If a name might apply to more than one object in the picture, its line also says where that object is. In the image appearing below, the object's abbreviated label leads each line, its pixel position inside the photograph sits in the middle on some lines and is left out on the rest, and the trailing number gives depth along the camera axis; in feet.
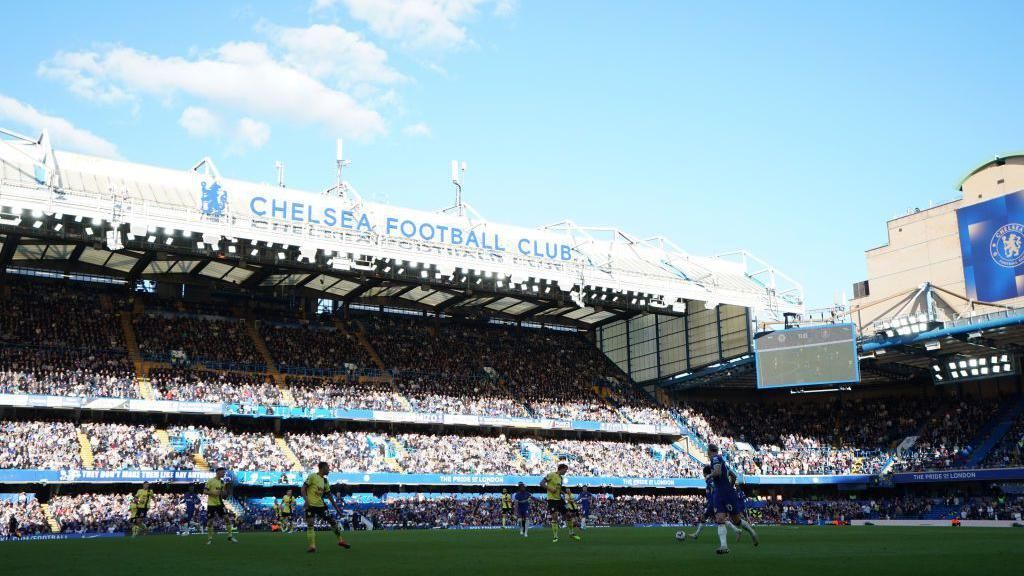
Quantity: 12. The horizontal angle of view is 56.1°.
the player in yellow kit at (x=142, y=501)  100.07
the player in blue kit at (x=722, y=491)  53.62
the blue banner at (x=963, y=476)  174.29
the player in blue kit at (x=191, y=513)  122.11
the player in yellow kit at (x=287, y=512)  125.27
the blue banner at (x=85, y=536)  119.02
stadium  143.95
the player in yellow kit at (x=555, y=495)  82.99
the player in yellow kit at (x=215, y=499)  83.15
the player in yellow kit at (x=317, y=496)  62.95
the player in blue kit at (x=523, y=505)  94.73
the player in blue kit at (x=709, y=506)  72.86
